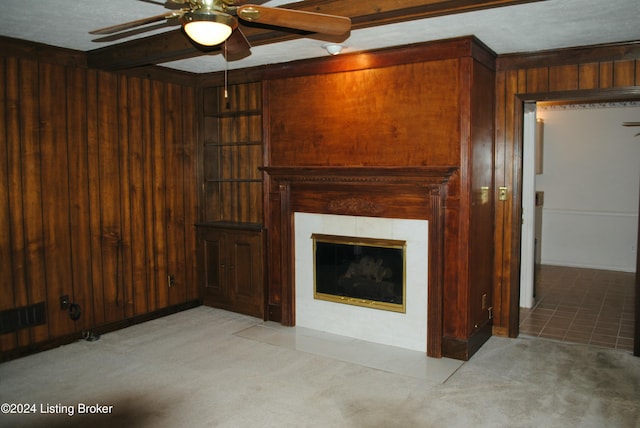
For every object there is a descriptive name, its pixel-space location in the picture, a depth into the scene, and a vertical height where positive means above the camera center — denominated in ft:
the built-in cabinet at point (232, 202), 16.44 -0.71
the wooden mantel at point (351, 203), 12.69 -0.63
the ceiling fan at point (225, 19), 6.76 +2.29
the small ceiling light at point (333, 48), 12.83 +3.41
